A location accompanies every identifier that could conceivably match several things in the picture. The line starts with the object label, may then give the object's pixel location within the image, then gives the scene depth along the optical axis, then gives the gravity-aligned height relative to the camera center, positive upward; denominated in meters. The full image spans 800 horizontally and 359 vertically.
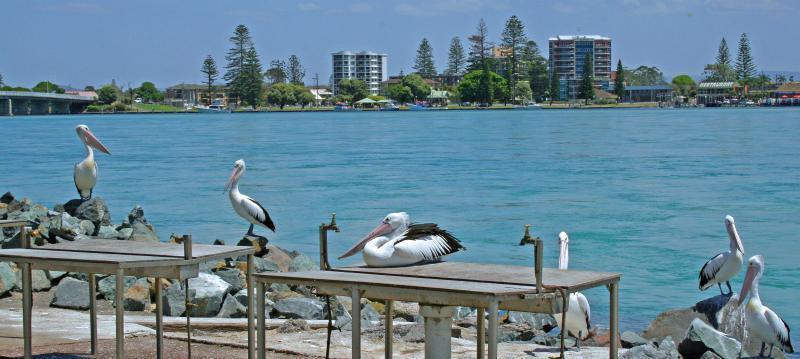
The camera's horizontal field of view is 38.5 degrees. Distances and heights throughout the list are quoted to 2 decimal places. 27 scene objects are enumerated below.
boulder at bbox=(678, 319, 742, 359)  9.55 -2.02
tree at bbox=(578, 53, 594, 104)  169.23 +3.00
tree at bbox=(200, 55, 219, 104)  162.38 +4.70
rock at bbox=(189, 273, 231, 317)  9.69 -1.65
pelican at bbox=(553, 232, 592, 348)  9.93 -1.85
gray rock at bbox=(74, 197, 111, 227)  16.78 -1.60
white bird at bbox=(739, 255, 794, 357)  10.16 -1.96
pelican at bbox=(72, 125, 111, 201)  17.12 -0.98
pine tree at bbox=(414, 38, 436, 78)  190.12 +6.54
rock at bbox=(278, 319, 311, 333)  8.86 -1.74
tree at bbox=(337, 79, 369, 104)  191.62 +2.10
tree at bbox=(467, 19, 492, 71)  171.38 +7.65
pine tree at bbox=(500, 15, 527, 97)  163.00 +9.02
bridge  140.38 -0.06
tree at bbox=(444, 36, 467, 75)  186.12 +6.93
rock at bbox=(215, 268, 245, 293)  11.26 -1.73
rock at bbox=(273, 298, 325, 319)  9.82 -1.78
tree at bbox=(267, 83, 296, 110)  176.00 +1.16
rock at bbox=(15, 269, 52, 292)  10.46 -1.64
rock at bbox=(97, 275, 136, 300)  10.37 -1.67
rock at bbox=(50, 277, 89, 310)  9.70 -1.64
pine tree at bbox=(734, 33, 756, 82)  168.62 +5.95
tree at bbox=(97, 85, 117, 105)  185.75 +1.22
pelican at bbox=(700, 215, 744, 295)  12.41 -1.77
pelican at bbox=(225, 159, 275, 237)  15.14 -1.39
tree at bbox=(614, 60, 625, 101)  183.00 +2.87
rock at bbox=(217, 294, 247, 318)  9.77 -1.77
